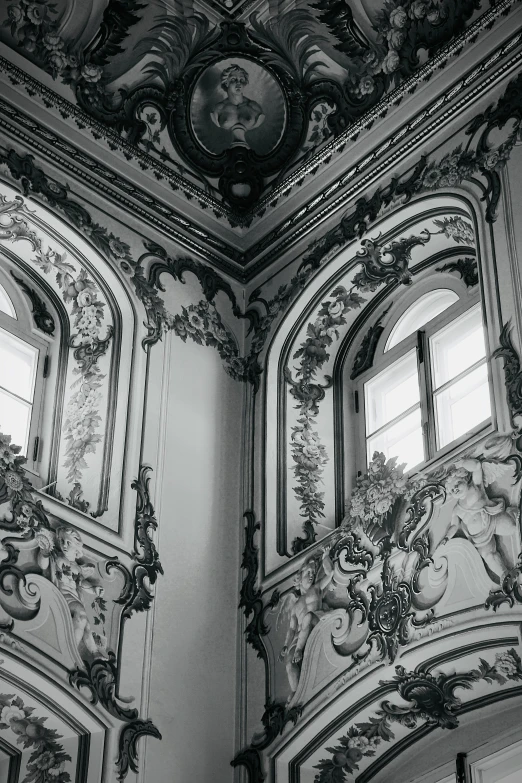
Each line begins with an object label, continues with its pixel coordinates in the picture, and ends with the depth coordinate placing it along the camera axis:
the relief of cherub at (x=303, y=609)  6.08
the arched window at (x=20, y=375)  6.59
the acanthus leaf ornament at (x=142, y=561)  6.10
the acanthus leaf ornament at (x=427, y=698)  5.43
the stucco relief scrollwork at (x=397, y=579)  5.41
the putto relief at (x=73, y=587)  5.71
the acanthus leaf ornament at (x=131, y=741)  5.61
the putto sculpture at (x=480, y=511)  5.34
